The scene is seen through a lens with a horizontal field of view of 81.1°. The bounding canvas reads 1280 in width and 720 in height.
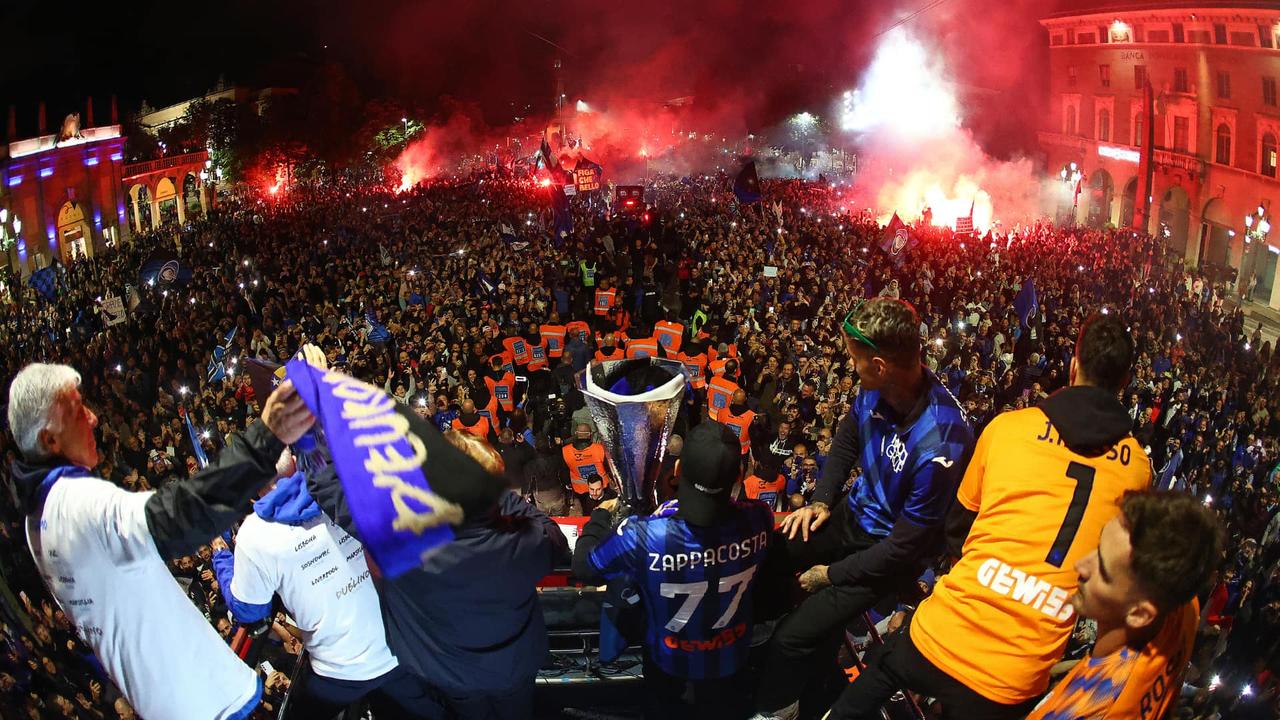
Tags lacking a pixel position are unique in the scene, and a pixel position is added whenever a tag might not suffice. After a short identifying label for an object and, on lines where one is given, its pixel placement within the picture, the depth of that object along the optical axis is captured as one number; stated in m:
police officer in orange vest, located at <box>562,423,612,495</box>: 7.32
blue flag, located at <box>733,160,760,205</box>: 18.59
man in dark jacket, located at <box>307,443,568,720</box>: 2.44
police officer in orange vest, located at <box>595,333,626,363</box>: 10.76
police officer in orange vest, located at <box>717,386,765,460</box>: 7.79
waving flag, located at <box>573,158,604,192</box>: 22.95
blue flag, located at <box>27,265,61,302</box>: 9.14
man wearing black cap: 2.59
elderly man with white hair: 2.19
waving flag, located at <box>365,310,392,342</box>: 11.11
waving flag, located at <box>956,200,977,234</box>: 18.14
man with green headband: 2.82
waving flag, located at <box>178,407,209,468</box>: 6.70
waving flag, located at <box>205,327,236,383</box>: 9.66
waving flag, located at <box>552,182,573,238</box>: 18.45
